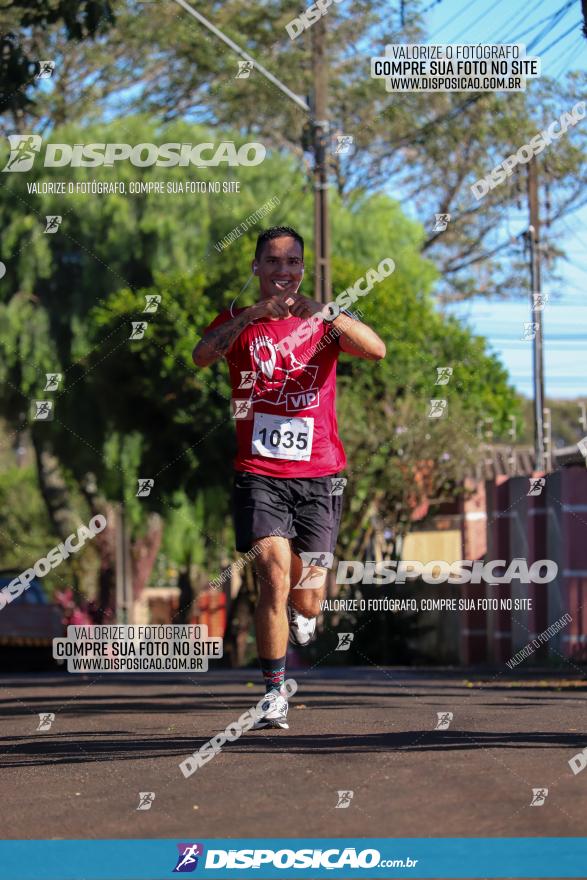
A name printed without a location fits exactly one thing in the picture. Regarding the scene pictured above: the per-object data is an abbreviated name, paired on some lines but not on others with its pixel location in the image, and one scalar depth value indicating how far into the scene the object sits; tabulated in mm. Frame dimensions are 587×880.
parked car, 21688
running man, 7008
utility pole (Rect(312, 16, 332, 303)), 19203
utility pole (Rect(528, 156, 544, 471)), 27141
